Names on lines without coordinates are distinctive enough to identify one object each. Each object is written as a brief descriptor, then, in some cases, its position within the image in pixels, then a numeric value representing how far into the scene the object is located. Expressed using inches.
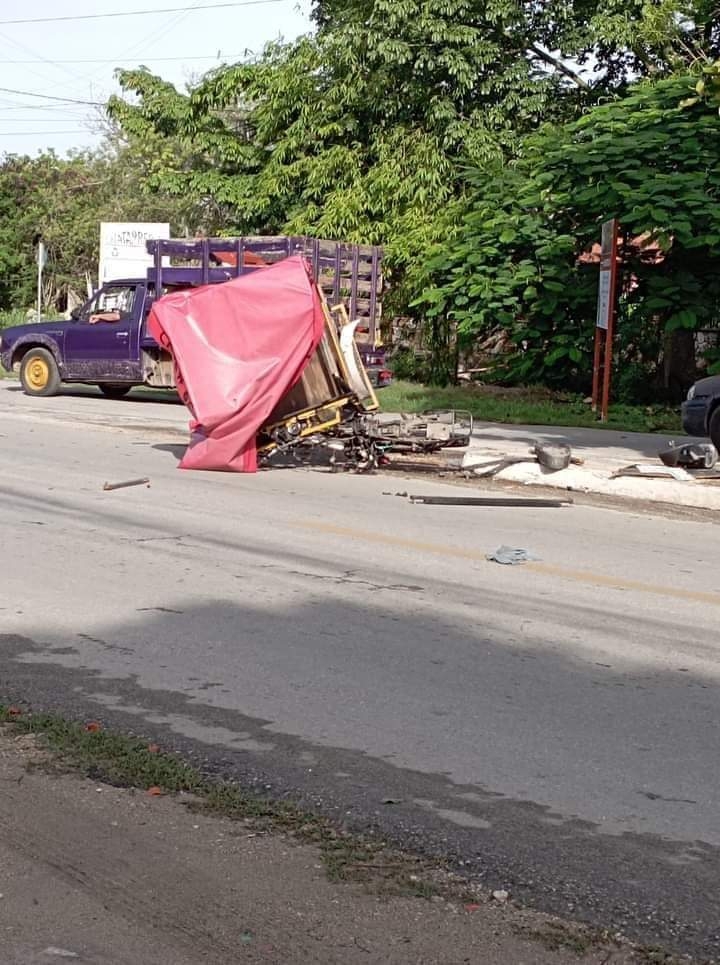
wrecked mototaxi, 536.7
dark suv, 595.8
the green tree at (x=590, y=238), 857.5
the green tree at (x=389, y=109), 1107.3
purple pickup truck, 872.3
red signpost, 807.7
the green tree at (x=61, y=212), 2091.5
